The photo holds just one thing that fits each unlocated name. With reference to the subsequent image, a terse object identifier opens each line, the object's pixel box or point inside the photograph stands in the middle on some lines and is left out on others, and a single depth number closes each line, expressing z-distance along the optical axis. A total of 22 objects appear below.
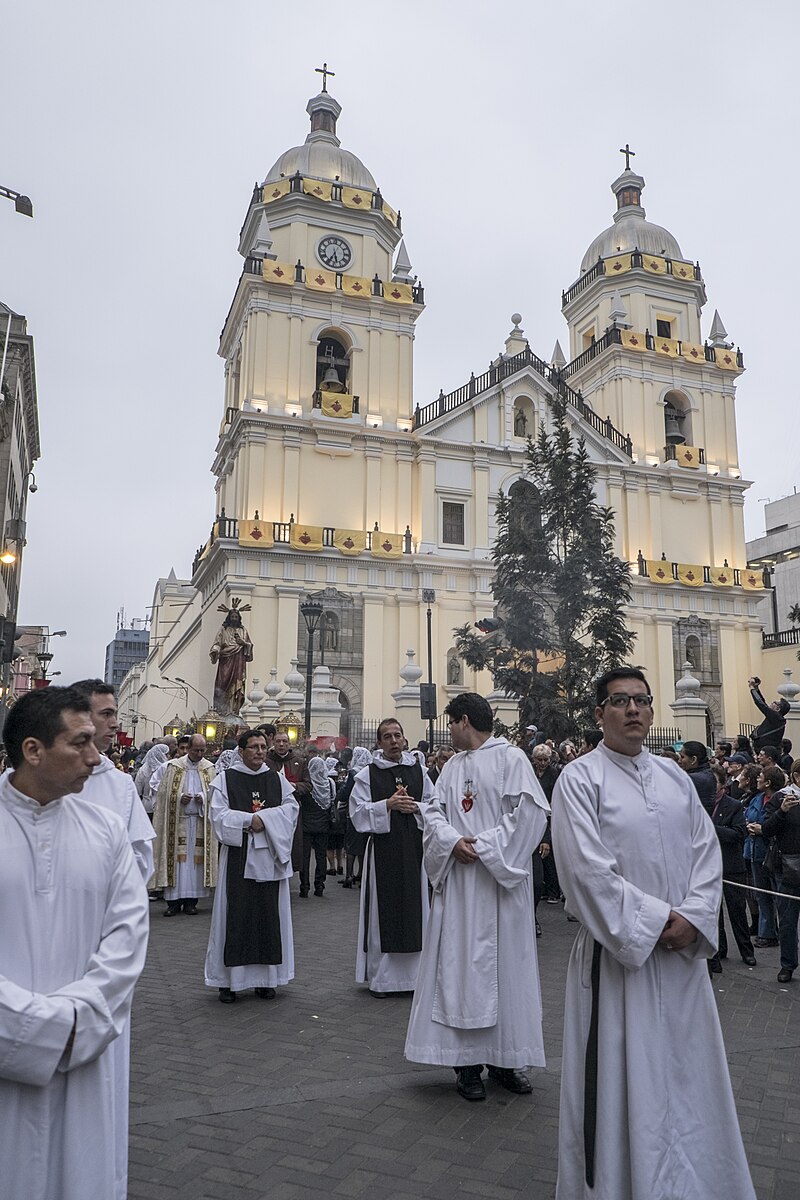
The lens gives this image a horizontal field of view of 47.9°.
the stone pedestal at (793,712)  24.69
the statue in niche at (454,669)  33.09
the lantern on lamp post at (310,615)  19.66
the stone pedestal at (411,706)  25.23
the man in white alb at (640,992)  3.19
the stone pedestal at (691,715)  26.20
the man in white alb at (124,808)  3.15
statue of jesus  27.44
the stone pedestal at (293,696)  25.42
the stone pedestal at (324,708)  24.17
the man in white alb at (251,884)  6.79
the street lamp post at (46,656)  32.31
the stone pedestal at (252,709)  26.68
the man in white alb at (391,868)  6.98
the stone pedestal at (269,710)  25.48
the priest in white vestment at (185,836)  10.70
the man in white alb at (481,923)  4.93
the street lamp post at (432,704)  20.82
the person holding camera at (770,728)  14.76
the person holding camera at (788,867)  7.51
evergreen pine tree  17.30
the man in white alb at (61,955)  2.48
